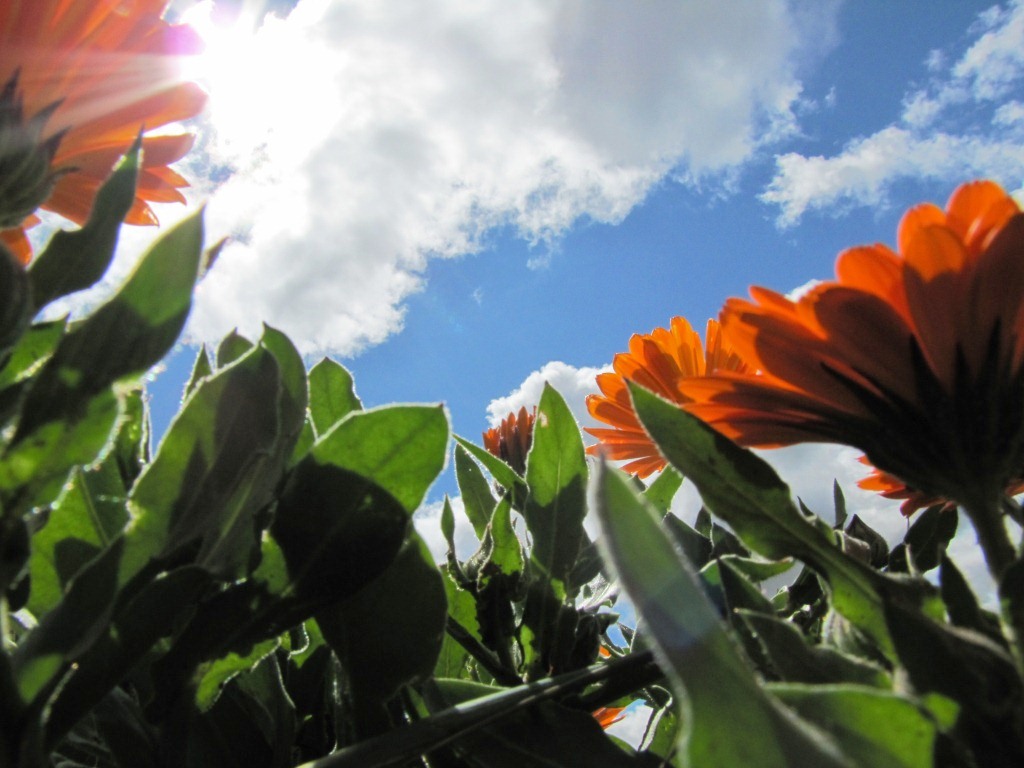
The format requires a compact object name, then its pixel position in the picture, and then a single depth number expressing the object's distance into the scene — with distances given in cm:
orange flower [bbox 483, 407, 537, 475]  89
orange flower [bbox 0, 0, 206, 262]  30
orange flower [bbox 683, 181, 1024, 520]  26
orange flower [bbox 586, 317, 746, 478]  56
